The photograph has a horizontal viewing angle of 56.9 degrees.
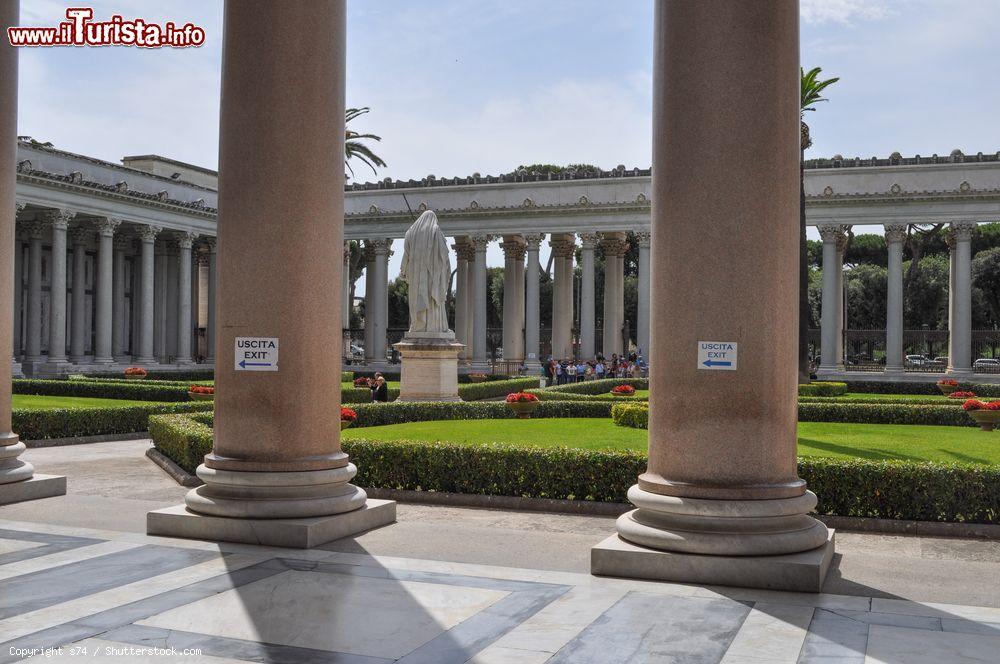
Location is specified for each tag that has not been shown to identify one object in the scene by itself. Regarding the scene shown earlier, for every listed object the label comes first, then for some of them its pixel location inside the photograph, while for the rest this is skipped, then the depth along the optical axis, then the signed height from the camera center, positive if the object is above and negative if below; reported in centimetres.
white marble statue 3084 +220
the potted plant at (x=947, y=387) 4125 -192
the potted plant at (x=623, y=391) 3303 -180
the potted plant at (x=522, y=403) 2791 -191
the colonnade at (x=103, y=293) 6034 +321
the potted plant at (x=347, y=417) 2119 -181
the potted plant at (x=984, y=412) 2417 -178
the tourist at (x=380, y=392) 3366 -195
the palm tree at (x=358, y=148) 7338 +1590
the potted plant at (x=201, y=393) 3269 -199
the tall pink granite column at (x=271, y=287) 1082 +60
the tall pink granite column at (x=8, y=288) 1409 +74
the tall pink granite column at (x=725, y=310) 909 +32
